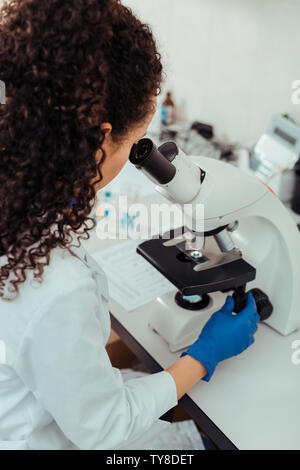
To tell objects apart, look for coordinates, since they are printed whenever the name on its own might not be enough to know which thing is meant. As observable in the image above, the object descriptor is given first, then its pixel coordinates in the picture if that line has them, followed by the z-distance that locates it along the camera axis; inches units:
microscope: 31.6
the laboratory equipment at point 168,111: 87.7
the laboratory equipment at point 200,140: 73.3
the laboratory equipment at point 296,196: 61.7
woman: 22.6
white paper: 46.3
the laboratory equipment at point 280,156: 59.7
